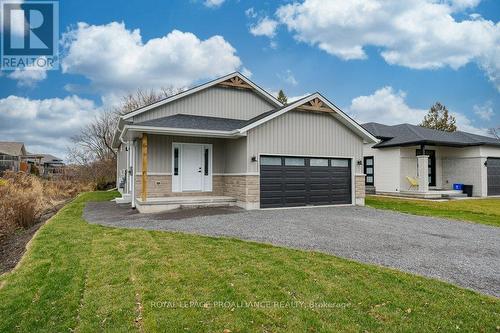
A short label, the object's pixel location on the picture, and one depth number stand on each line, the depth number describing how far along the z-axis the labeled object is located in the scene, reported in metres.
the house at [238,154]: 11.00
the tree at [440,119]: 34.47
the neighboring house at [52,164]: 25.88
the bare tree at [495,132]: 41.19
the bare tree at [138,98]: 30.83
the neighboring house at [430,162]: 17.48
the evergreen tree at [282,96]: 35.27
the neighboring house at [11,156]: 27.98
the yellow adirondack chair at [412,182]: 17.03
